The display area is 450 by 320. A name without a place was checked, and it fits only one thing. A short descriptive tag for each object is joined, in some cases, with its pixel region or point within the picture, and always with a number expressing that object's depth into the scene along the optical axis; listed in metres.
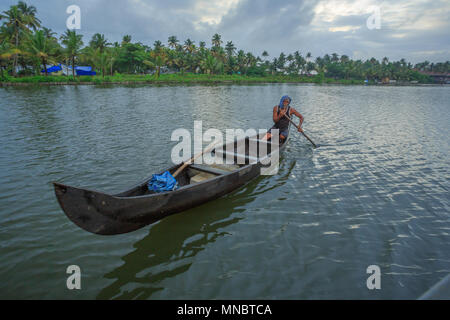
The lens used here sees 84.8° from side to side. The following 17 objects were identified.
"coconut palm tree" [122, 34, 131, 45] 62.78
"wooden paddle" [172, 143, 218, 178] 5.91
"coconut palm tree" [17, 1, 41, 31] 42.83
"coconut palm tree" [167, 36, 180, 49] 73.25
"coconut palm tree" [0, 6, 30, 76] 37.75
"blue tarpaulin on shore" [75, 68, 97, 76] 50.97
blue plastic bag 5.02
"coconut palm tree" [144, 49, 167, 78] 52.94
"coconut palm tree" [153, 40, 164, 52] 58.97
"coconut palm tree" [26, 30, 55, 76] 35.62
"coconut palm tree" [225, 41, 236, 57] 78.38
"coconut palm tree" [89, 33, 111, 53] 50.45
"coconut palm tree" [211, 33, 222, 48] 79.62
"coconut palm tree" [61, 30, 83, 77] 39.12
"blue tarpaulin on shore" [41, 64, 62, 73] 47.03
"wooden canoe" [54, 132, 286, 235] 3.65
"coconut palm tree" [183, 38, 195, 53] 72.18
